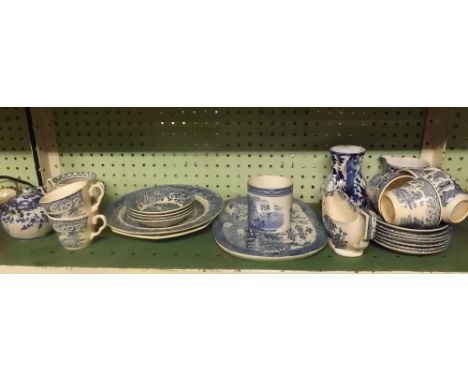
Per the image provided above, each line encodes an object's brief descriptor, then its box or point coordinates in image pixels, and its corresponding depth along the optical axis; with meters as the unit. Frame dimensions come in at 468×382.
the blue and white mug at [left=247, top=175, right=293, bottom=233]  0.93
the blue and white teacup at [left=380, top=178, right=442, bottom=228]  0.88
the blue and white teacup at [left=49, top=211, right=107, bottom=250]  0.91
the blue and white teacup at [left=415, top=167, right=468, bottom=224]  0.88
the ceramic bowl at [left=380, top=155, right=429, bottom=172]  1.04
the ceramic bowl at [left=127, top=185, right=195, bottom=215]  1.03
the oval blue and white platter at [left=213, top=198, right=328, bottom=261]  0.90
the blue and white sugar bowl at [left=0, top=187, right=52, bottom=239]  0.97
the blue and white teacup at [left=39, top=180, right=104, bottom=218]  0.90
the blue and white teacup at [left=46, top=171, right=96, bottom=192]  1.04
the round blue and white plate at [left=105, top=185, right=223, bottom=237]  0.96
